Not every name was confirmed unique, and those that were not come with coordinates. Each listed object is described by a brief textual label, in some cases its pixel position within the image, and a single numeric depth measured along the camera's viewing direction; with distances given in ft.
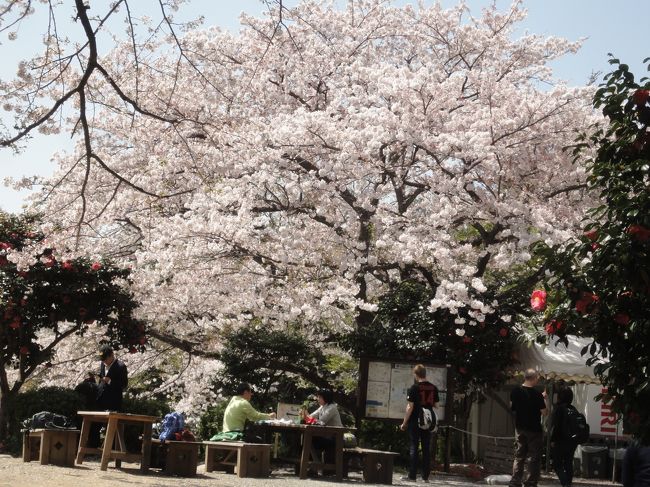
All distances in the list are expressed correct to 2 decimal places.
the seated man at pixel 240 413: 43.11
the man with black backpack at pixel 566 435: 43.75
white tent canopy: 49.42
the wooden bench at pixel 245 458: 39.86
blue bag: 41.93
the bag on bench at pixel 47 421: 40.50
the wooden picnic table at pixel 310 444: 41.14
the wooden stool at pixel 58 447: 37.86
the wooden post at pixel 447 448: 51.19
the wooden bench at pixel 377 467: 41.14
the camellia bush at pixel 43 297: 47.80
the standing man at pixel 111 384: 42.73
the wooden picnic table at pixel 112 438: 37.58
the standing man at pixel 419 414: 42.78
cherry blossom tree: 51.03
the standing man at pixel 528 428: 40.14
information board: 48.34
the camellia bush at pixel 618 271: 19.88
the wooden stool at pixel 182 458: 38.75
